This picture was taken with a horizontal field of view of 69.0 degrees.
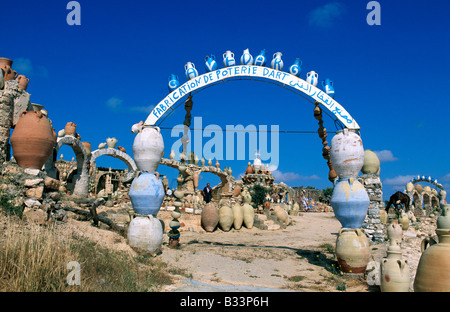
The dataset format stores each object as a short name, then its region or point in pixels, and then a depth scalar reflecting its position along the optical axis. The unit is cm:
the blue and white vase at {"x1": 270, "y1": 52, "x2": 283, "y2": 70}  757
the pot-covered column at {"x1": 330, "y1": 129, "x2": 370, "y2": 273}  586
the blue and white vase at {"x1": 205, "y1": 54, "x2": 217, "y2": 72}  778
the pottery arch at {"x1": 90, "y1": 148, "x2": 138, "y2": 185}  1727
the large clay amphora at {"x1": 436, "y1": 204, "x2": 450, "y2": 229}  402
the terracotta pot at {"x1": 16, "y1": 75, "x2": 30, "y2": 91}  1067
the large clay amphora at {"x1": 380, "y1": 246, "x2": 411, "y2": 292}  428
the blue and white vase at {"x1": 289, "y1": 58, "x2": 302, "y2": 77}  752
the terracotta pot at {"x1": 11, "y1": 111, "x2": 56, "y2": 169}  659
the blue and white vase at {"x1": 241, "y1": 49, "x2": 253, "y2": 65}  768
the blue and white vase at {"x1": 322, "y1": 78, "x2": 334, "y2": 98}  740
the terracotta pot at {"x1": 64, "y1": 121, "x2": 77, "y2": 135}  1572
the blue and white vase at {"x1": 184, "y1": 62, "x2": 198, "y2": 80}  787
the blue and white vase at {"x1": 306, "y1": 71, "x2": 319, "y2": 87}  746
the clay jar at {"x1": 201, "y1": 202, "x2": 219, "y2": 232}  1293
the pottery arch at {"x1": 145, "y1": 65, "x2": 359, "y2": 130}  728
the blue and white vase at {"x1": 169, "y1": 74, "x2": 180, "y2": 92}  788
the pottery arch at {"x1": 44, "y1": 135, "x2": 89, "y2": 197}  1450
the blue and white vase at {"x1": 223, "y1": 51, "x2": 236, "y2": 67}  773
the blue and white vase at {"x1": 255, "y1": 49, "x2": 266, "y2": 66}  763
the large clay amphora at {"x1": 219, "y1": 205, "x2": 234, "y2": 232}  1329
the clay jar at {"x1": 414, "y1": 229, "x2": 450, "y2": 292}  373
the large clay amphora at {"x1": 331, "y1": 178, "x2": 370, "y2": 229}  615
